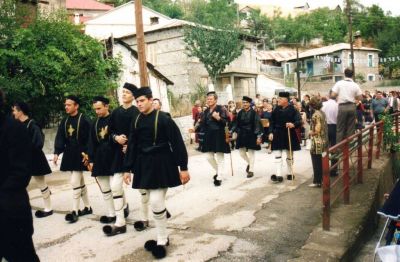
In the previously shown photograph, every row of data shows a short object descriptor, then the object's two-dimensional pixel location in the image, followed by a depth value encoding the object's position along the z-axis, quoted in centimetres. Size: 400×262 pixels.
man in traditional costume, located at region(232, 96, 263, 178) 1038
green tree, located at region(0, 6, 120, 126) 1371
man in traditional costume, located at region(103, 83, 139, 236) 620
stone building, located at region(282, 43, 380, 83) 5159
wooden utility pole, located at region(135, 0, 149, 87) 1338
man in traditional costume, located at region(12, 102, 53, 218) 714
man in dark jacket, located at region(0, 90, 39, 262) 351
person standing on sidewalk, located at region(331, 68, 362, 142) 933
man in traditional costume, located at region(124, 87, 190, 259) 532
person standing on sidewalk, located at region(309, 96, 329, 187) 876
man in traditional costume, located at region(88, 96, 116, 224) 646
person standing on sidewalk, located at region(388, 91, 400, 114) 2114
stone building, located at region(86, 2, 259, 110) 3259
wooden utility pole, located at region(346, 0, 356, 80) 3391
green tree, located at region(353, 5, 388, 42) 6375
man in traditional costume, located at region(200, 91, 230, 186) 993
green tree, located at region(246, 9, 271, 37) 6588
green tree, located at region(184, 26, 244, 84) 3102
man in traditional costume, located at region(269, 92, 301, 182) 966
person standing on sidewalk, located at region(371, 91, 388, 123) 2033
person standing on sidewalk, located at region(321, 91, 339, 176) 1055
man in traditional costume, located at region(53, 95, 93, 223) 711
